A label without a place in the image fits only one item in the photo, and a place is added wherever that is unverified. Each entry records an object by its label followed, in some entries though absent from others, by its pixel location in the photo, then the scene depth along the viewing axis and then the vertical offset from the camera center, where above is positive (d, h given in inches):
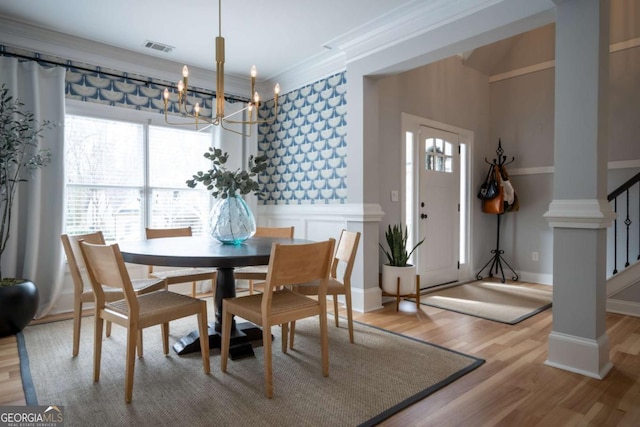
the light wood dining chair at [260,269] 119.2 -21.0
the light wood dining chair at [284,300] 74.6 -21.2
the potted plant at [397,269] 139.9 -23.7
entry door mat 134.4 -38.4
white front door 168.2 -0.6
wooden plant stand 139.2 -33.4
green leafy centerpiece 98.0 -0.2
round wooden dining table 76.7 -10.6
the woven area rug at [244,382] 68.9 -37.7
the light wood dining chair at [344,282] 103.4 -21.8
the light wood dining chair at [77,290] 92.8 -21.6
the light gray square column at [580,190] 84.1 +3.0
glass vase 98.0 -4.5
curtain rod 128.2 +49.7
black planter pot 105.7 -28.6
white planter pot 139.8 -27.4
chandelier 88.7 +27.9
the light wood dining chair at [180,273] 115.1 -21.3
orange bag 186.9 +0.8
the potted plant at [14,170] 107.2 +11.0
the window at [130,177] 141.5 +10.9
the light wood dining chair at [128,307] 72.4 -21.2
